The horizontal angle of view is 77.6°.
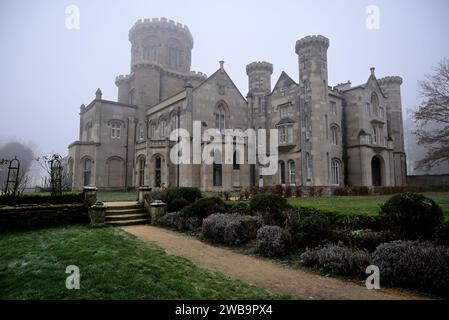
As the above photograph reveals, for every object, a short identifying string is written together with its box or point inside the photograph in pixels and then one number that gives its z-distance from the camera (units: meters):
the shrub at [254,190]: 19.92
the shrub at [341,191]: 21.34
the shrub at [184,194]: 15.57
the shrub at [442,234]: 6.50
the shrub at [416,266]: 5.35
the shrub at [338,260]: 6.40
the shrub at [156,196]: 15.66
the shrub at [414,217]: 7.25
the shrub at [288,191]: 19.64
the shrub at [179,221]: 12.42
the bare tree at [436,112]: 22.14
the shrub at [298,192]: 20.45
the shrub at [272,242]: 8.17
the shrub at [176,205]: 14.84
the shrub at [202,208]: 12.95
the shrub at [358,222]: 8.30
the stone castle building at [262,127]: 27.42
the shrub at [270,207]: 10.78
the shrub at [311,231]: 8.12
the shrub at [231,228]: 9.88
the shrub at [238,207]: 12.34
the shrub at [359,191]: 21.48
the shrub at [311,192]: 20.81
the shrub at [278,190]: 19.83
